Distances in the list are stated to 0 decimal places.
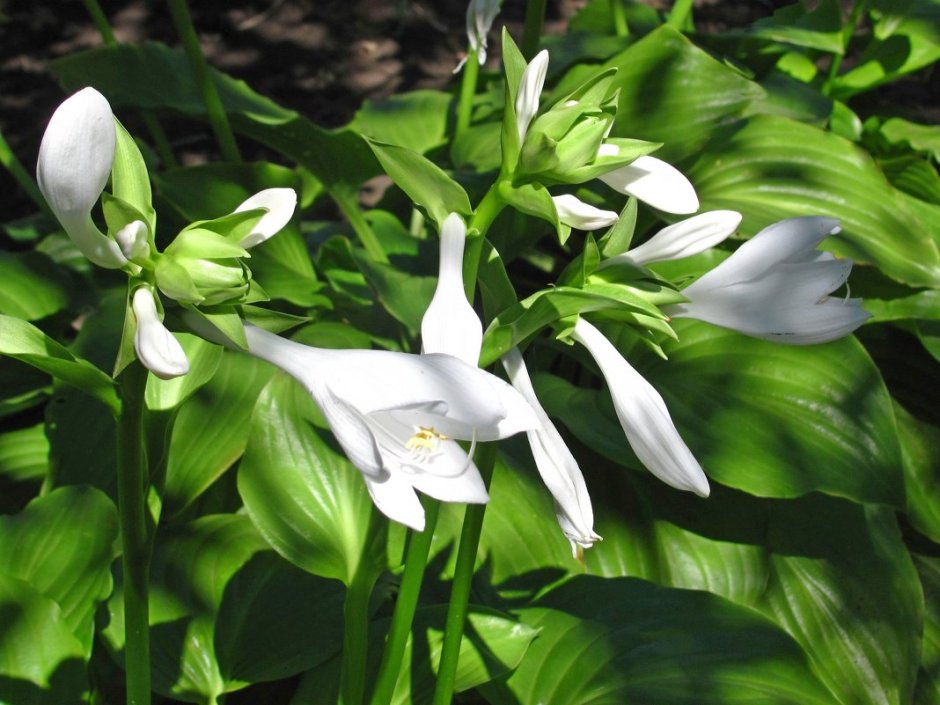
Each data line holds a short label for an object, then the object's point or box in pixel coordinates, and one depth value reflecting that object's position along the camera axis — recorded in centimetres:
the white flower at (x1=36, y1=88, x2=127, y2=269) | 56
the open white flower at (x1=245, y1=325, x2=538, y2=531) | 58
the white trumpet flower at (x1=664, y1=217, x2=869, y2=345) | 66
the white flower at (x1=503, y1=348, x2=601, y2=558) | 64
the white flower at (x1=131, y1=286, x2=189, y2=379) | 57
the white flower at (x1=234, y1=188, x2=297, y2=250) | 61
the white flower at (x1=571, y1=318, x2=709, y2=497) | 63
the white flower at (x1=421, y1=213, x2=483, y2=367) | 62
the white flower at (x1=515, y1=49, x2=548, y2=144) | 65
